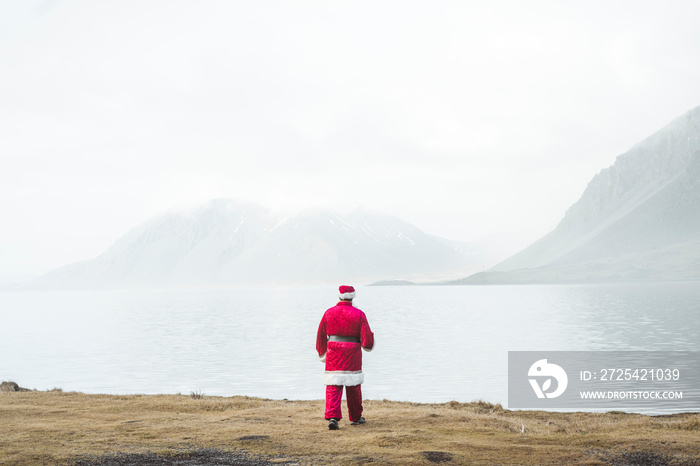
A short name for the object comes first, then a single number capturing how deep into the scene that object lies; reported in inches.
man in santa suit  581.6
